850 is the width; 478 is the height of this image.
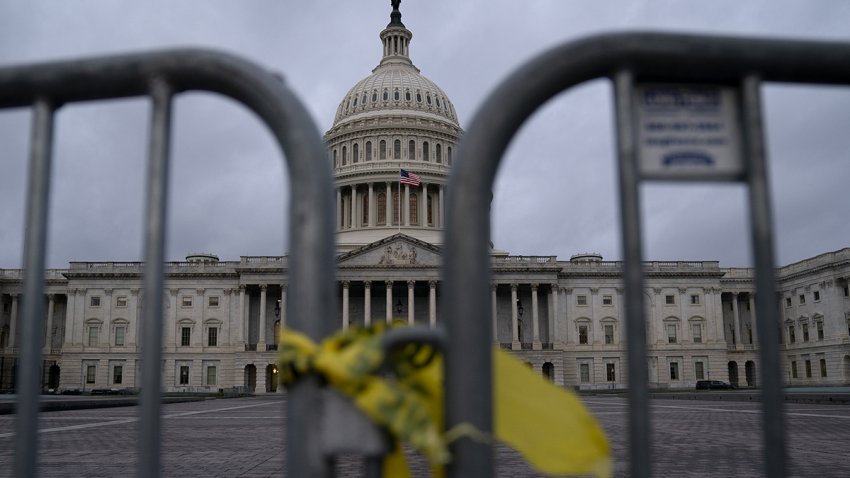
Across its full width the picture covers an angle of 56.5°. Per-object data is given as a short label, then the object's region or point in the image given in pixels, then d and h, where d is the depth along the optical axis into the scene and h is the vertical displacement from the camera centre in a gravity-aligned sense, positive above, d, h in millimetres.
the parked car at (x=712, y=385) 81000 -2378
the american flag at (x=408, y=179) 84344 +19844
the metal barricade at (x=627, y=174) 2662 +685
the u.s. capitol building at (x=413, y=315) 83688 +5464
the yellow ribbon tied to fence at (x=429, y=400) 2551 -121
